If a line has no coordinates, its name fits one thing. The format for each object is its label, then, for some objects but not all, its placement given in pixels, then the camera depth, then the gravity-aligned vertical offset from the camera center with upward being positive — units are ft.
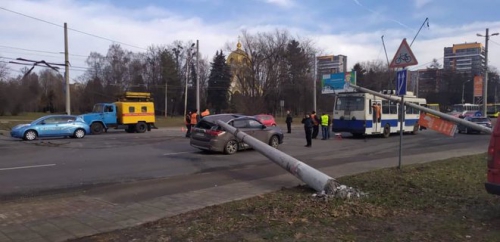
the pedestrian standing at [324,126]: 80.90 -4.21
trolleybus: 80.48 -2.01
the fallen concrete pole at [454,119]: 30.89 -1.07
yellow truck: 101.76 -2.67
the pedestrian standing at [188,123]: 79.49 -3.59
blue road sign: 35.15 +1.85
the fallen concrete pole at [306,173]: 24.03 -4.38
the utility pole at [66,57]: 119.44 +13.11
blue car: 75.51 -4.47
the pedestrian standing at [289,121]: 104.75 -4.14
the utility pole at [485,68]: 153.79 +13.31
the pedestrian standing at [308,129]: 64.59 -3.83
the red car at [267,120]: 132.46 -4.90
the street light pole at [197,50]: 145.38 +18.92
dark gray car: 52.24 -3.72
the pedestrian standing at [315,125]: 79.61 -3.88
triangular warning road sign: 33.99 +3.87
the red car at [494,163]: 19.06 -2.67
